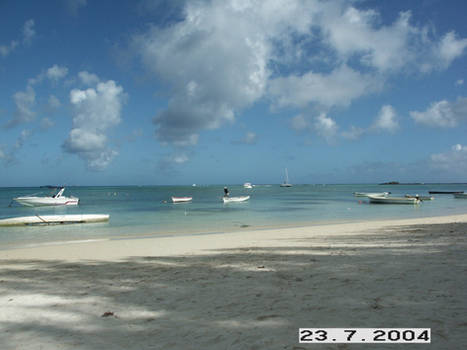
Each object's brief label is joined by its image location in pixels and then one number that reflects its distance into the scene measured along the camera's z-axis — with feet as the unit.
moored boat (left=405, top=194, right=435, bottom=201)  190.03
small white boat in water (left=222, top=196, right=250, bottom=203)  182.39
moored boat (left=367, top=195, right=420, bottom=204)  154.92
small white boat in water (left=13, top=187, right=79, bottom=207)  169.17
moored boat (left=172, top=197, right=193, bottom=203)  189.37
